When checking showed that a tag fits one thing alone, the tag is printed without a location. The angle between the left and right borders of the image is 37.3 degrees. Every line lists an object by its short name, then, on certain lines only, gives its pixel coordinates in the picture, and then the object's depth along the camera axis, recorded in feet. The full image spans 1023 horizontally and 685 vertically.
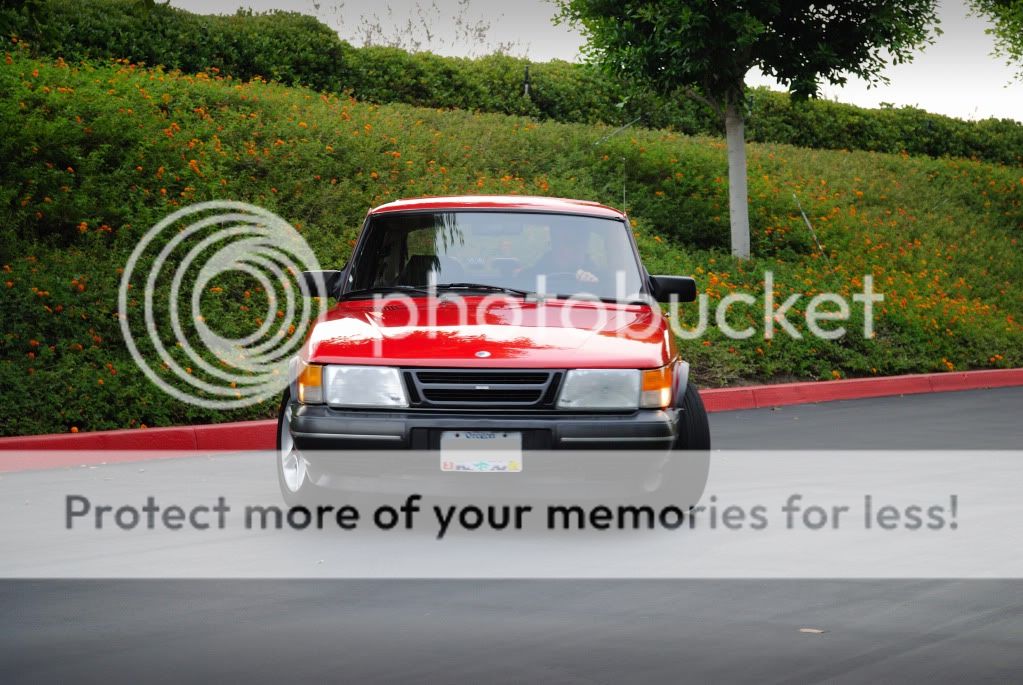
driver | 29.45
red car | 24.57
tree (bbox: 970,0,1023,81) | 97.55
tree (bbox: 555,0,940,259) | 65.87
